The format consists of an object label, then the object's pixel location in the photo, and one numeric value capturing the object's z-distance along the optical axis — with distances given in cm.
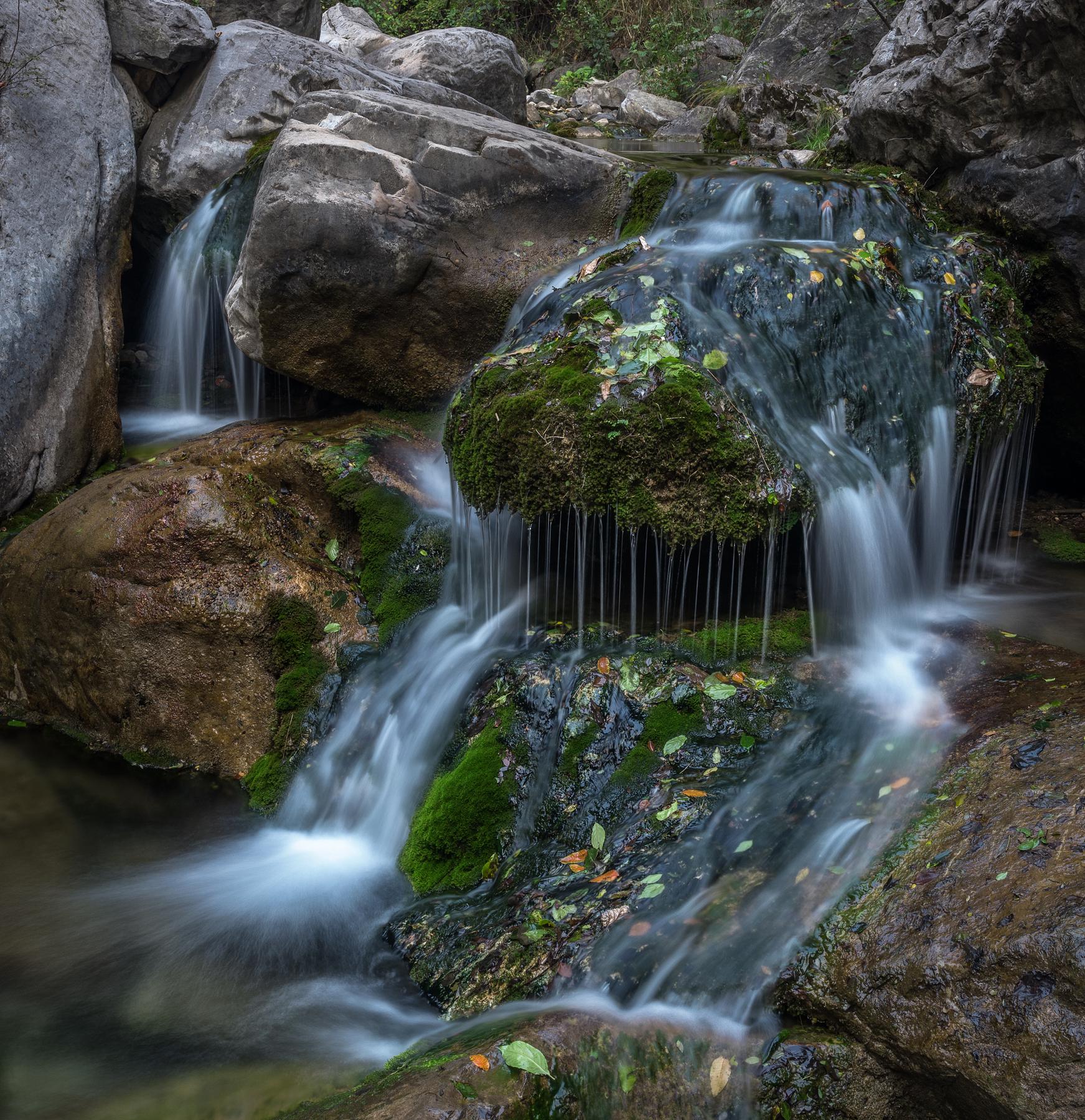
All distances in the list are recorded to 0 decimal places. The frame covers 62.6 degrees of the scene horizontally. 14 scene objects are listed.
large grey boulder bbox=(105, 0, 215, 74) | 793
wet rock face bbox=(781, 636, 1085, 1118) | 229
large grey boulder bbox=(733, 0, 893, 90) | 1312
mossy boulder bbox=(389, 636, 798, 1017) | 323
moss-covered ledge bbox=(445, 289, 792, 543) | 417
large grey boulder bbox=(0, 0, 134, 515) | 629
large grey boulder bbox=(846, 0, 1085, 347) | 554
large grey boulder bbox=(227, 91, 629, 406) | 607
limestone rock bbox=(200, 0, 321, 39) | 1044
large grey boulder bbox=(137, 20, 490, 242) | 814
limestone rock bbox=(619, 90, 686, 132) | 1688
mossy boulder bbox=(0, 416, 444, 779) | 501
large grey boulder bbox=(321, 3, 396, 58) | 1898
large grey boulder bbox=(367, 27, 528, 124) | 1209
